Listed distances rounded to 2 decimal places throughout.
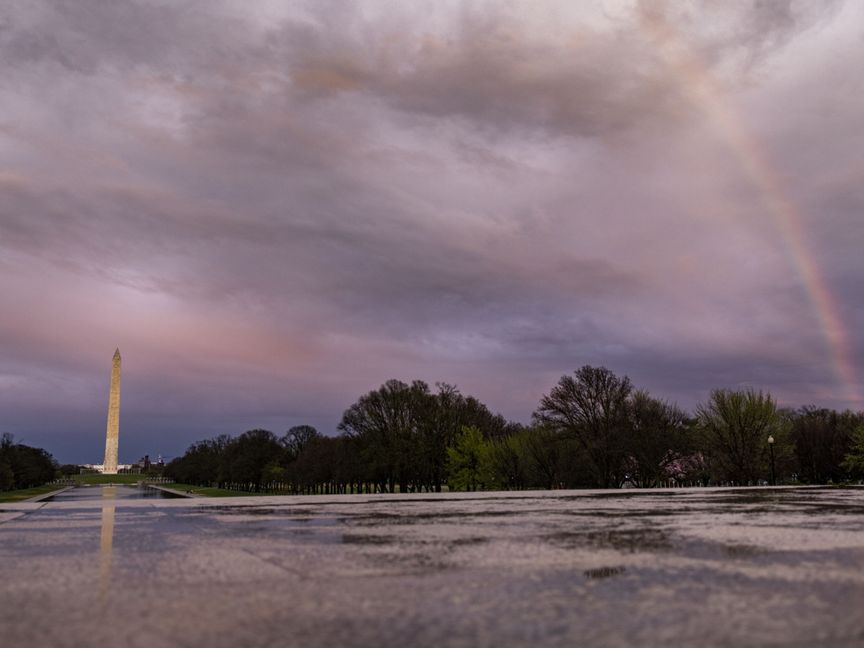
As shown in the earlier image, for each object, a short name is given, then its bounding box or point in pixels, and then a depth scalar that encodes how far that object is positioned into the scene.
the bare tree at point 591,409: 69.69
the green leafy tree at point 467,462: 75.81
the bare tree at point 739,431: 68.00
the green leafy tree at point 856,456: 73.67
